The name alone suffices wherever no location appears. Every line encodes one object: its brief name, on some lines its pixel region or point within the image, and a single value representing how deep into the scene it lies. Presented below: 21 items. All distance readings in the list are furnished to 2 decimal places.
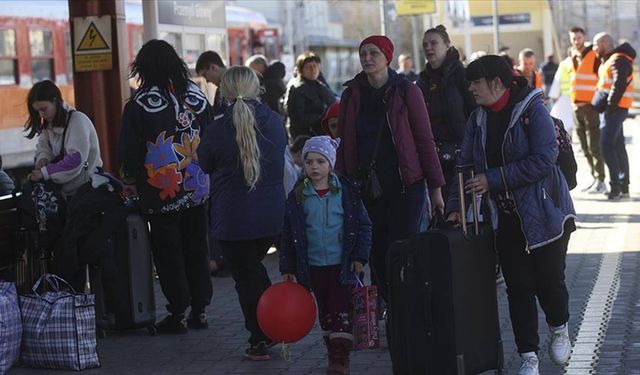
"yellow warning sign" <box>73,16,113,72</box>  11.79
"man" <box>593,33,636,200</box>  15.38
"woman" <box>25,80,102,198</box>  8.93
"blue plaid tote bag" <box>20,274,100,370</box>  7.83
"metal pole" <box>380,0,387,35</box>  25.56
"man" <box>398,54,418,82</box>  23.42
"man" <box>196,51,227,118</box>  11.41
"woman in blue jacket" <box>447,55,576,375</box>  6.67
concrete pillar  11.84
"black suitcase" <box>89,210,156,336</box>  8.84
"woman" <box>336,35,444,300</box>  7.80
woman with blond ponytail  7.77
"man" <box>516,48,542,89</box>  18.02
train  20.80
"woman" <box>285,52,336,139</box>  12.57
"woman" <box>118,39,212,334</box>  8.62
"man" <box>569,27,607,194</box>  16.27
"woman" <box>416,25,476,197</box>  9.38
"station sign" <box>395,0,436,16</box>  31.02
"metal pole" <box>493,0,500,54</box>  40.75
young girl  7.17
